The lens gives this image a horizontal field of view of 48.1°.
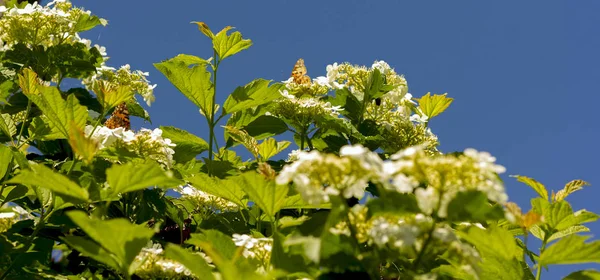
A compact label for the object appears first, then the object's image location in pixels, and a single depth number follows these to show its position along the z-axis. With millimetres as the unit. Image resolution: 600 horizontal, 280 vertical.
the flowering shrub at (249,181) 1256
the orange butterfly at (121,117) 3159
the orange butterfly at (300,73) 3396
